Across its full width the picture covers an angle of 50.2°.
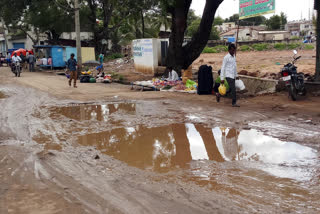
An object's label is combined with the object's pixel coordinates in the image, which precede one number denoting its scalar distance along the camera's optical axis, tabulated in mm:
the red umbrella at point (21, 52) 28588
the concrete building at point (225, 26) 88238
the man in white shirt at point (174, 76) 14422
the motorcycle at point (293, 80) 9172
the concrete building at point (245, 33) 60656
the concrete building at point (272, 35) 59344
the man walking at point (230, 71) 8672
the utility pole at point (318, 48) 10023
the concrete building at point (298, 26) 87575
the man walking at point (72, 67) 14289
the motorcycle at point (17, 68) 20759
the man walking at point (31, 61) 26547
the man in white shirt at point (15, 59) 20688
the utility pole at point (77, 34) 19417
